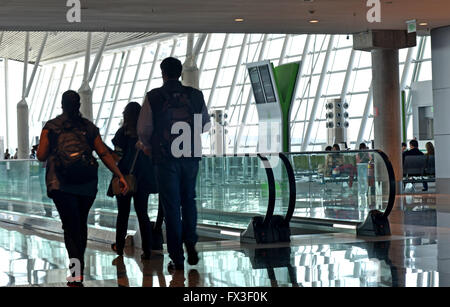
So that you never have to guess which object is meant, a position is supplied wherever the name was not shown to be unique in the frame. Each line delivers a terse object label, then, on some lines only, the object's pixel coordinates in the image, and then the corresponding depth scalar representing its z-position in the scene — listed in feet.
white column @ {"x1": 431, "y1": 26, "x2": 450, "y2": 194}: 68.39
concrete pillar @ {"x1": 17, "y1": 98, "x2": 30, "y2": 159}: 129.39
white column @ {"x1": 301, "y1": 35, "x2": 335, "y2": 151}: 107.14
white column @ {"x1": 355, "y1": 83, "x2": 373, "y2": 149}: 100.32
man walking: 23.56
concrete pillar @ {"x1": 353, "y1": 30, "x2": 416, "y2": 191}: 73.36
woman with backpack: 21.70
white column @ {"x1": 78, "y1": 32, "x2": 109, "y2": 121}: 99.14
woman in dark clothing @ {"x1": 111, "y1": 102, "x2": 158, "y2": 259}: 27.50
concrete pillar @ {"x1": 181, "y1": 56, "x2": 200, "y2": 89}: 88.74
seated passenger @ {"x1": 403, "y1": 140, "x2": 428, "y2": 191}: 76.84
